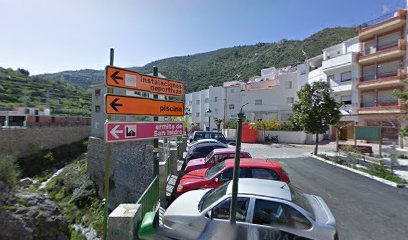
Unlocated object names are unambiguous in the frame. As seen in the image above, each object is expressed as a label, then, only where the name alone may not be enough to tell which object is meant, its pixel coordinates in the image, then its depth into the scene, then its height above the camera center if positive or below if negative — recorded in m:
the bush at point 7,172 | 13.64 -3.46
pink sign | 4.34 -0.25
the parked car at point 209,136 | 21.08 -1.40
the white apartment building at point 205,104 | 53.94 +4.00
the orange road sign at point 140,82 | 4.50 +0.86
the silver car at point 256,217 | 3.95 -1.74
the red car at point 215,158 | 10.20 -1.62
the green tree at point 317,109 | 17.88 +1.11
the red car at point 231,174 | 7.16 -1.65
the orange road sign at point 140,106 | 4.44 +0.30
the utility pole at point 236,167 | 2.78 -0.56
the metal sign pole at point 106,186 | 4.09 -1.19
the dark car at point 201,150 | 13.64 -1.76
